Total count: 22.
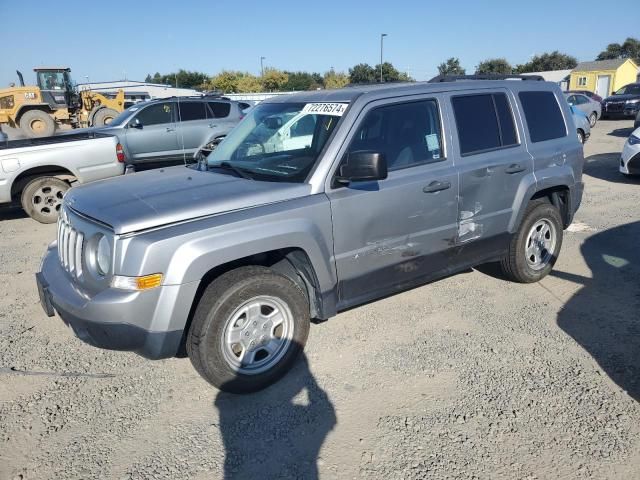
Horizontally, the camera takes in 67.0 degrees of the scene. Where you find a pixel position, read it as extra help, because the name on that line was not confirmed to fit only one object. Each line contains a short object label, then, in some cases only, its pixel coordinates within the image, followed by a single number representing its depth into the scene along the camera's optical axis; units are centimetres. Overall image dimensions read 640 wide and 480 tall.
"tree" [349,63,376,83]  6102
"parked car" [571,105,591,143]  1318
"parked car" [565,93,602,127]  1944
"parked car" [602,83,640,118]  2252
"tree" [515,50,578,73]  7444
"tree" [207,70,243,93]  6576
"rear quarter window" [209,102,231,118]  1187
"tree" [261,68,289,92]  6819
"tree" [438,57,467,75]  7156
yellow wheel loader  1995
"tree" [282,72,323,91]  6950
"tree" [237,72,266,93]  6489
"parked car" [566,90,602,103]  2142
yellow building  4491
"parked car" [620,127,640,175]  902
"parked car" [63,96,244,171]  1071
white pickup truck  731
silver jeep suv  280
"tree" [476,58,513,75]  7202
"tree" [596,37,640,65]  7912
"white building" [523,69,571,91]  5109
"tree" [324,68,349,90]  5717
